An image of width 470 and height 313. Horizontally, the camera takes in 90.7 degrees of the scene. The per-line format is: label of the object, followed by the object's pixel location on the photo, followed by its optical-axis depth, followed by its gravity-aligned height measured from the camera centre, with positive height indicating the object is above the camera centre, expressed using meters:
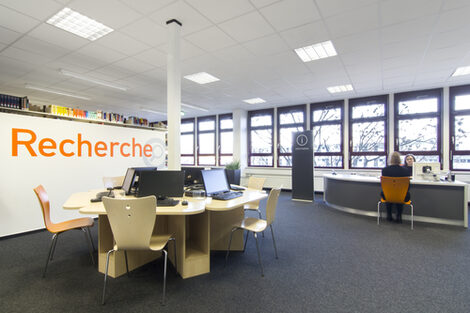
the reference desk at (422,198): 4.14 -0.87
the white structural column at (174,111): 3.30 +0.62
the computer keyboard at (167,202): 2.37 -0.50
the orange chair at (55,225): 2.51 -0.82
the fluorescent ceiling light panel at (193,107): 7.80 +1.66
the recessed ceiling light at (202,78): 5.12 +1.75
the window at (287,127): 8.02 +0.95
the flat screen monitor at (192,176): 3.46 -0.33
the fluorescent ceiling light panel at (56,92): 5.74 +1.68
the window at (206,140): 9.96 +0.61
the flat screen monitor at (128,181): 2.94 -0.35
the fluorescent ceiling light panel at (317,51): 3.80 +1.78
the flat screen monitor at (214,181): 2.85 -0.35
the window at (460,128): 5.87 +0.68
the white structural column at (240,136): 8.67 +0.68
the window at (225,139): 9.39 +0.63
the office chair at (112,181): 3.75 -0.46
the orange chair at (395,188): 3.97 -0.59
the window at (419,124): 6.17 +0.83
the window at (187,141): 10.61 +0.61
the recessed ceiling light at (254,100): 7.31 +1.73
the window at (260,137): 8.60 +0.64
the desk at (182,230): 2.28 -0.87
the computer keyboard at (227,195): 2.63 -0.49
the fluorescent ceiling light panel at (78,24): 2.96 +1.77
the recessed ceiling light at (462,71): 4.72 +1.76
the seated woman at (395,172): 4.18 -0.32
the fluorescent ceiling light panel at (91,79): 4.80 +1.70
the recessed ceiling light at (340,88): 6.02 +1.75
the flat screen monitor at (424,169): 4.35 -0.28
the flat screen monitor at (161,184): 2.58 -0.34
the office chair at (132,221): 1.92 -0.56
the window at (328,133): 7.41 +0.71
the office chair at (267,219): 2.56 -0.74
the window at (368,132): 6.78 +0.68
